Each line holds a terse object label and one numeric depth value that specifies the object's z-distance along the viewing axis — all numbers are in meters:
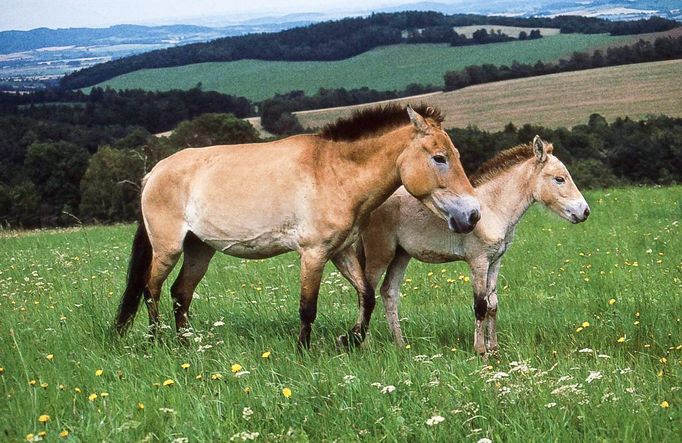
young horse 7.38
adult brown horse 6.57
